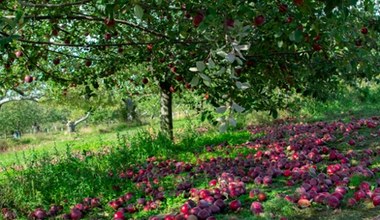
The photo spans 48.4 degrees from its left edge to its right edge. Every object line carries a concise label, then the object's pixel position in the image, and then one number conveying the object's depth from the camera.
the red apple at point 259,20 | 2.54
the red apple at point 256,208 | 3.32
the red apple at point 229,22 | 2.38
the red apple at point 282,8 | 2.48
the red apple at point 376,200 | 3.24
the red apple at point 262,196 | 3.69
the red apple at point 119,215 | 3.64
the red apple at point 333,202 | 3.33
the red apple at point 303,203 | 3.40
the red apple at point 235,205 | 3.49
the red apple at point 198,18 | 2.47
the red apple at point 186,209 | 3.24
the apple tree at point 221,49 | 2.29
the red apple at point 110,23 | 2.79
